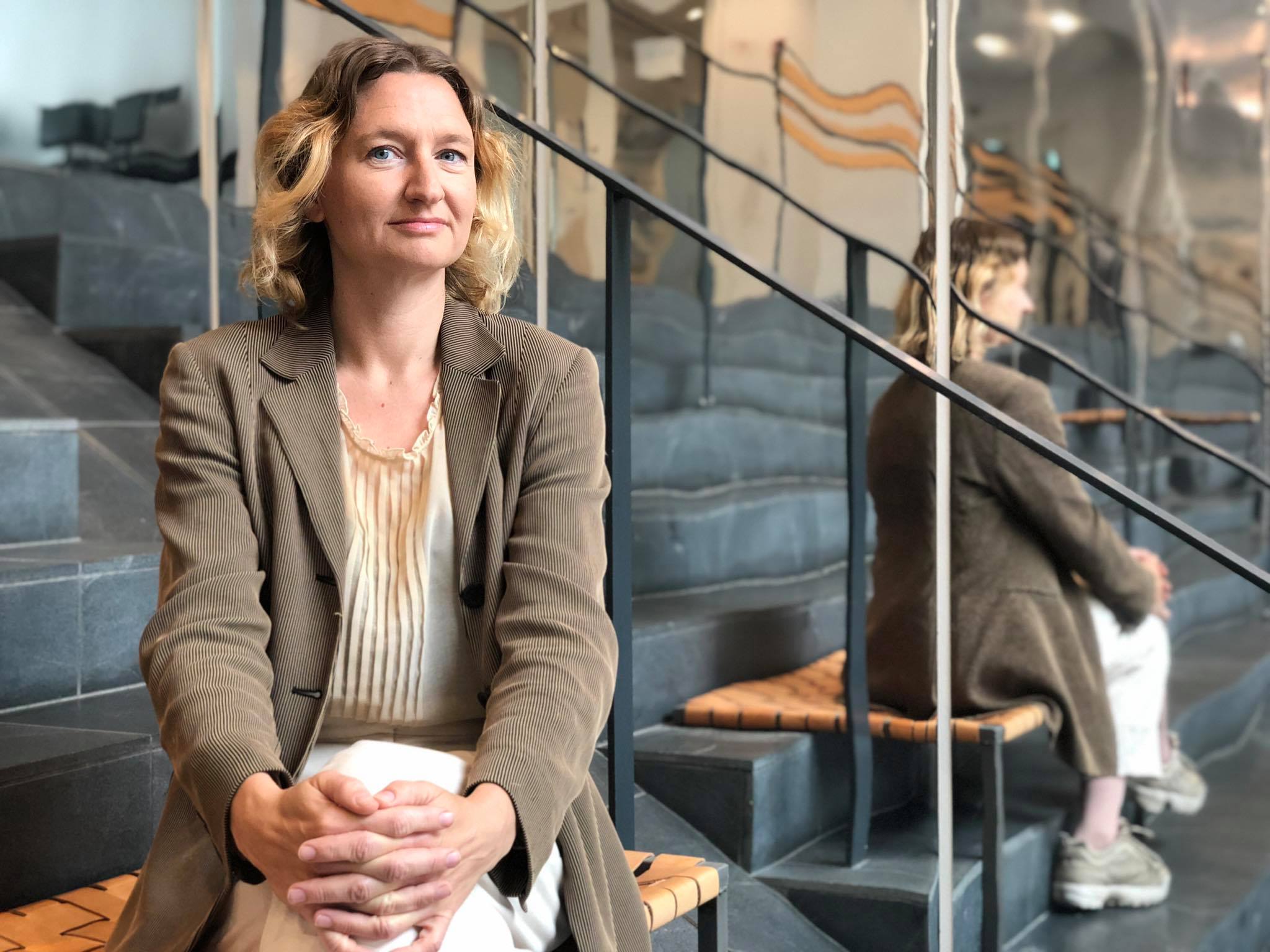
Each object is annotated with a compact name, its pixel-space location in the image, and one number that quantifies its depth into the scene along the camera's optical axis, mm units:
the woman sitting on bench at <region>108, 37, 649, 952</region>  1178
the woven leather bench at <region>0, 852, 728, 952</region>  1430
